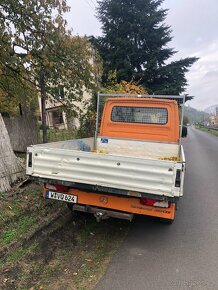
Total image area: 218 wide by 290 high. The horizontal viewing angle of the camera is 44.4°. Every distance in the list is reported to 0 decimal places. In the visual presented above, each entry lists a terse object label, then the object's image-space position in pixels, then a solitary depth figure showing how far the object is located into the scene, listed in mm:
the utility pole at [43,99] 7360
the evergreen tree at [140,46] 18328
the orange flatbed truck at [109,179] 3363
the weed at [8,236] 3714
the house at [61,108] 8228
